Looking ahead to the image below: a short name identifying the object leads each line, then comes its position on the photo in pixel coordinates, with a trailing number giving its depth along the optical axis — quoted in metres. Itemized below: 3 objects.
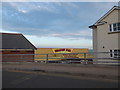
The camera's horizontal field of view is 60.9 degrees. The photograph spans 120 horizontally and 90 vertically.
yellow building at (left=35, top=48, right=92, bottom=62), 21.59
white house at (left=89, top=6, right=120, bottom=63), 11.90
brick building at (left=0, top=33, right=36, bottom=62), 21.98
